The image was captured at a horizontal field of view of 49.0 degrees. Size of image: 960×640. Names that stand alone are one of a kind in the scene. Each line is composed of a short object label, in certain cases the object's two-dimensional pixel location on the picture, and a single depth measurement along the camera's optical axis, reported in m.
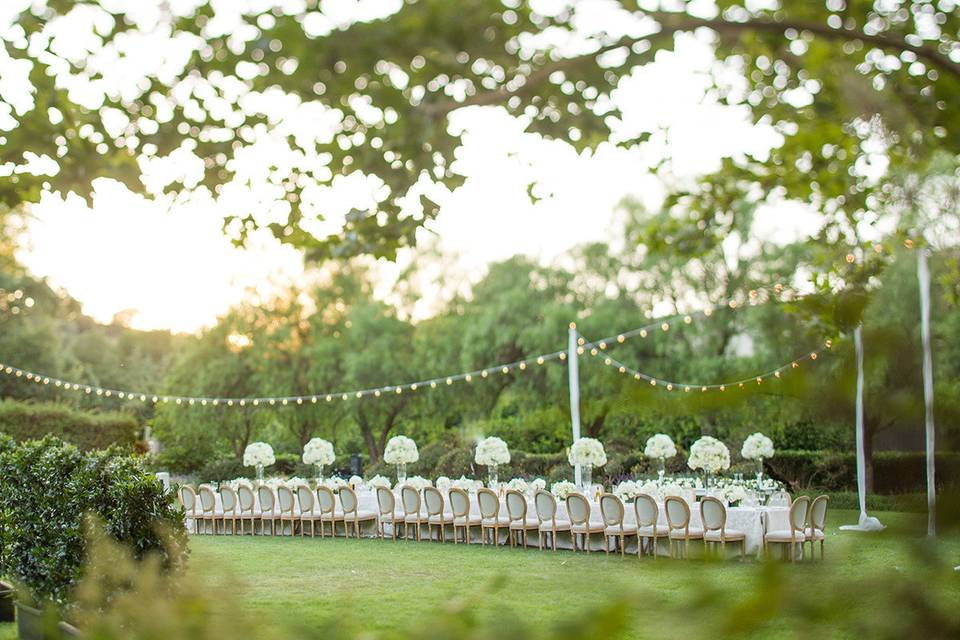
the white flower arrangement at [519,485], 14.10
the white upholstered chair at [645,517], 12.05
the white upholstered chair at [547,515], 13.09
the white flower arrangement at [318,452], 17.81
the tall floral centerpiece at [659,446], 14.82
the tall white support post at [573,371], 14.75
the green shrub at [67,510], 7.20
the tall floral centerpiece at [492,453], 15.39
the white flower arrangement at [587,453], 14.23
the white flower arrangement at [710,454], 13.74
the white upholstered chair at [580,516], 12.64
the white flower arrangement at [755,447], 14.56
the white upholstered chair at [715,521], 11.45
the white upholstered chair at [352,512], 15.35
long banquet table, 11.73
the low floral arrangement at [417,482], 15.03
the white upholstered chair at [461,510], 14.11
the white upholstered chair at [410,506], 14.67
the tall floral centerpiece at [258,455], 18.22
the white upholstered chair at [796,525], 11.23
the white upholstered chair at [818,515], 11.39
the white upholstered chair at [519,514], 13.46
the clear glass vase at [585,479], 13.97
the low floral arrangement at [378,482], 15.82
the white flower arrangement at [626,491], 13.02
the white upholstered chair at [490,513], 13.73
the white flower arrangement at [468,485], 14.83
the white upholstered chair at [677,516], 11.59
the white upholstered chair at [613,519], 12.33
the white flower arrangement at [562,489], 13.41
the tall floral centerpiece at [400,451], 16.64
